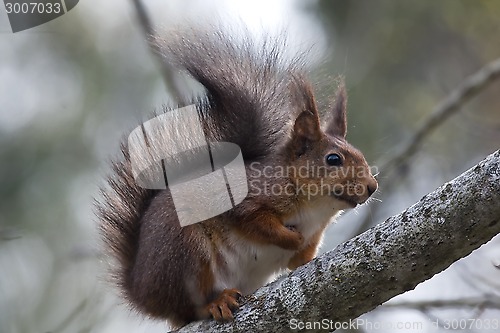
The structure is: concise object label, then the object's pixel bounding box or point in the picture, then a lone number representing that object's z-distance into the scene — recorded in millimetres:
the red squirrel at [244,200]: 6793
